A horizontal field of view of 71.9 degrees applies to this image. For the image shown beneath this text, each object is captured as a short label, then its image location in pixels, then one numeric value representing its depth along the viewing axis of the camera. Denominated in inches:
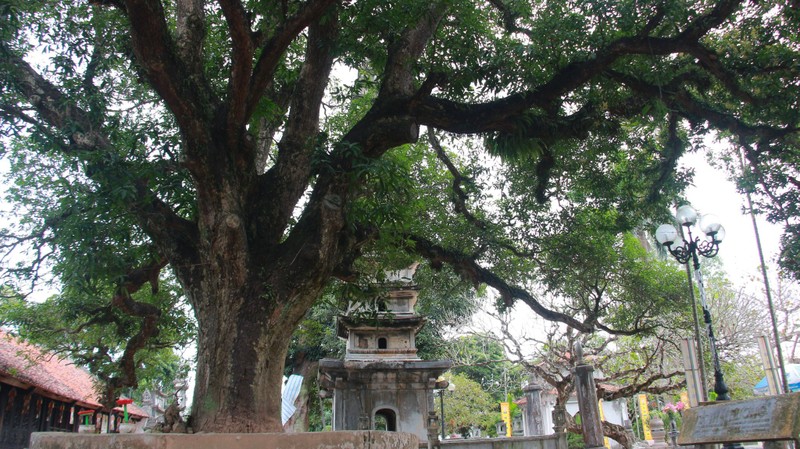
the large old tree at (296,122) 190.4
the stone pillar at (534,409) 877.8
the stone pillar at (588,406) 538.3
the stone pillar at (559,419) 591.2
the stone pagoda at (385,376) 616.4
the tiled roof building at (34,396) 540.7
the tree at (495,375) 1428.4
